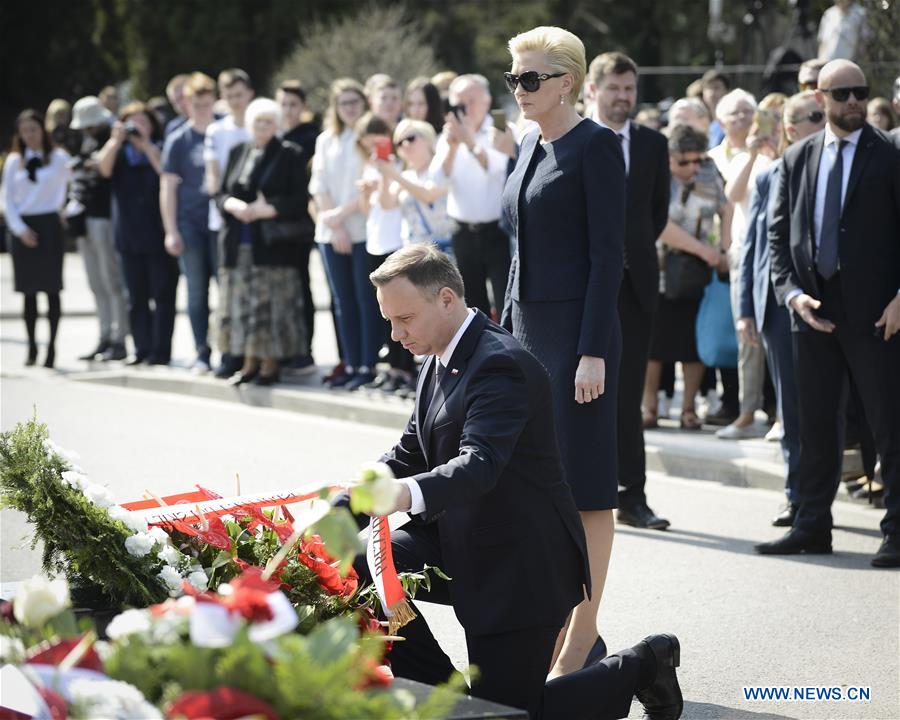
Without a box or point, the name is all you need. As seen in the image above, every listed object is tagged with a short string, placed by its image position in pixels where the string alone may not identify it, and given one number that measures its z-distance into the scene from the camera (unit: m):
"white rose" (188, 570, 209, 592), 7.51
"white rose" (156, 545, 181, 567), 7.46
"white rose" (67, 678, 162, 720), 4.33
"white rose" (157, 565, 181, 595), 7.34
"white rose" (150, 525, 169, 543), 7.57
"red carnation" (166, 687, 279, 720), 4.21
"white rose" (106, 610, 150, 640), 4.63
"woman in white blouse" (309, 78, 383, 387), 21.36
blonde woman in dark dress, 10.20
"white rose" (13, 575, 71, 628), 4.78
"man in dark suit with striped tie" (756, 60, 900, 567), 12.94
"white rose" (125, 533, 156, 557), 7.37
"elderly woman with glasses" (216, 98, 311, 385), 21.67
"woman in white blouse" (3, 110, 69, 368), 25.83
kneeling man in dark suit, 7.89
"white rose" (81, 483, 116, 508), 7.53
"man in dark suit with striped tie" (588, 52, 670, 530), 13.84
